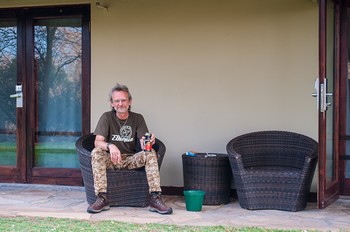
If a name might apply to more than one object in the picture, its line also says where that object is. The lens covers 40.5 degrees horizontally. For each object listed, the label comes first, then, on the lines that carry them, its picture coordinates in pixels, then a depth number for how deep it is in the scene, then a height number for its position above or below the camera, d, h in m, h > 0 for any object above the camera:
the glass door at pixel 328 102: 3.86 +0.05
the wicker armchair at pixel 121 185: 4.07 -0.66
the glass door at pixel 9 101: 5.23 +0.09
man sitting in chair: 3.94 -0.36
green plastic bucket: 3.99 -0.77
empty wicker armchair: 4.01 -0.60
